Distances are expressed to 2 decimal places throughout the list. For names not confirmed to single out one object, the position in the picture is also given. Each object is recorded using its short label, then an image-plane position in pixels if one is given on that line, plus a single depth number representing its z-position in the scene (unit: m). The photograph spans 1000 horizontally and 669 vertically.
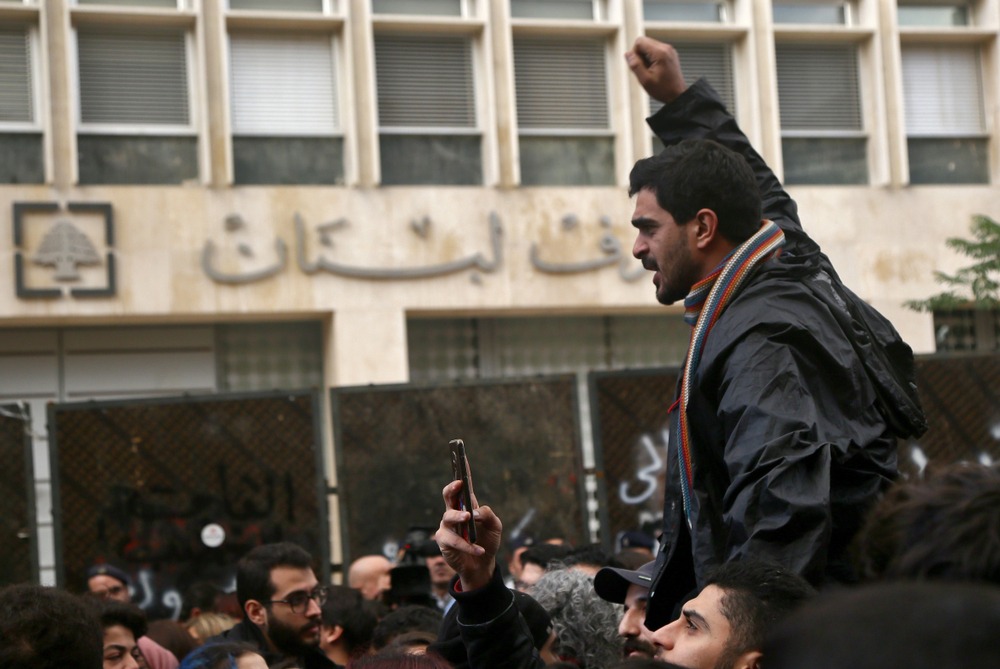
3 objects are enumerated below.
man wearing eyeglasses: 6.80
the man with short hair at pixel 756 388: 3.40
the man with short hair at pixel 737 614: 3.11
